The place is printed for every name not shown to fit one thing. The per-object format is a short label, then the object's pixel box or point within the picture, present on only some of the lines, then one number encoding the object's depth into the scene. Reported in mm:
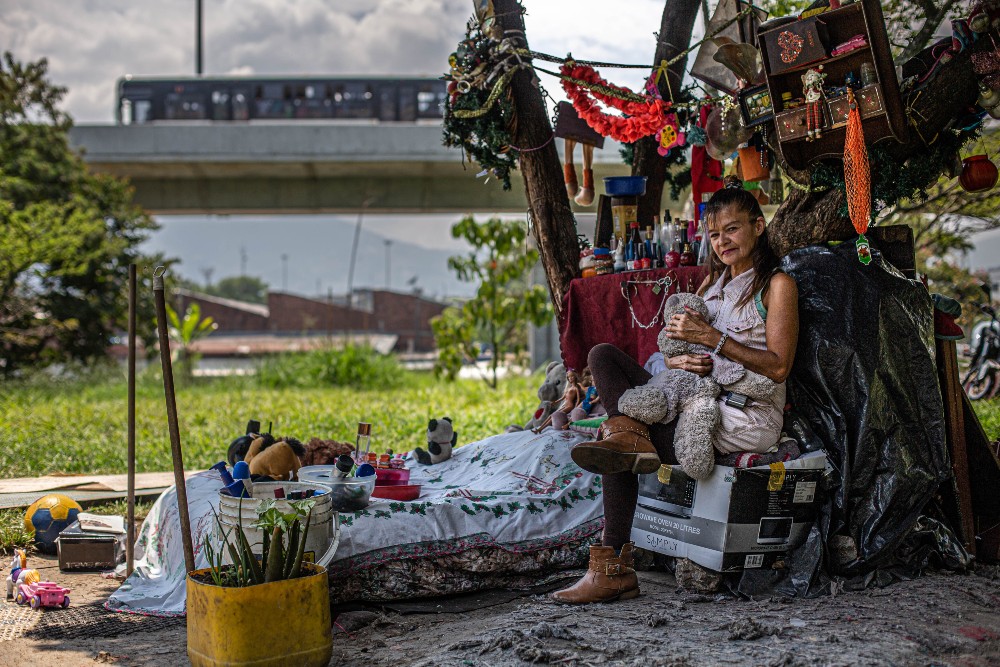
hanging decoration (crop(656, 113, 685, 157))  5141
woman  3375
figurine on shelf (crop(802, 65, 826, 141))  3857
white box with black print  3354
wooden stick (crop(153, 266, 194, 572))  3236
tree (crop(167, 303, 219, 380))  14875
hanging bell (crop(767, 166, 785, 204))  5012
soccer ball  5113
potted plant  2871
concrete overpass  16484
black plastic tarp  3459
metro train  18203
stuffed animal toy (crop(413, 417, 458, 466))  5117
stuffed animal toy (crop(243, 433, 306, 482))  4367
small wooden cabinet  3672
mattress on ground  3807
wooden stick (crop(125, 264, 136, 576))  3882
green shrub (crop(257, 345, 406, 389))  14023
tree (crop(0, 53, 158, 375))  14484
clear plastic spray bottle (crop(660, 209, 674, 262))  4773
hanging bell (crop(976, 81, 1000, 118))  3674
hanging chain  4457
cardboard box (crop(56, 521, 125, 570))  4723
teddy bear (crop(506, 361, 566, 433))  5273
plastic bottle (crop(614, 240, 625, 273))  4896
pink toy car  4051
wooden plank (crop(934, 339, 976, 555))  3727
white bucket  3377
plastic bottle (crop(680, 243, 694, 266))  4551
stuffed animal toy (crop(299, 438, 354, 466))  4727
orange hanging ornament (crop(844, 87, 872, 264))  3547
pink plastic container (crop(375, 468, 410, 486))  4395
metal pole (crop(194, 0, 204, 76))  26719
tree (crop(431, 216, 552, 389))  11695
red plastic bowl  4176
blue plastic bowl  5090
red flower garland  5059
